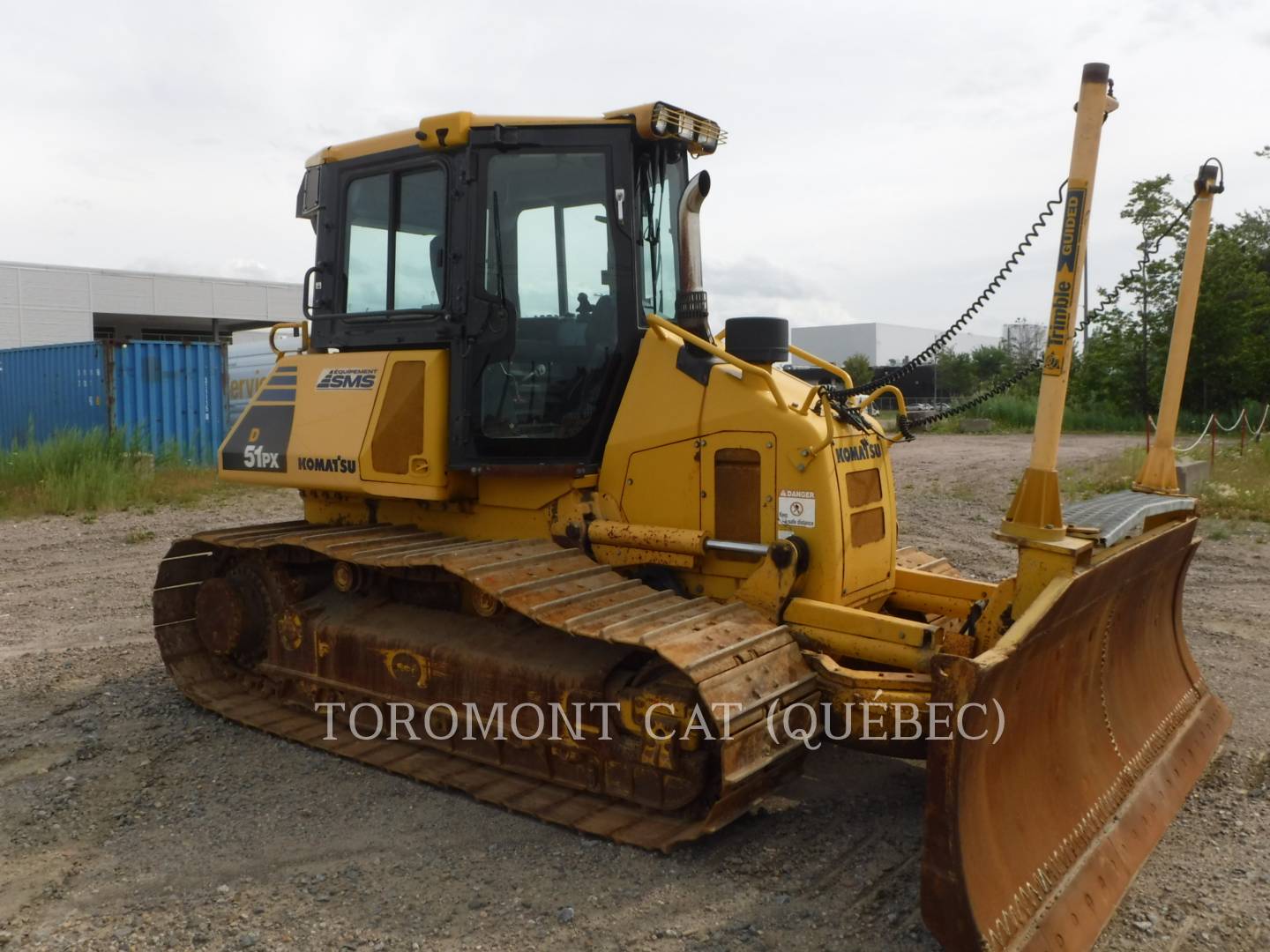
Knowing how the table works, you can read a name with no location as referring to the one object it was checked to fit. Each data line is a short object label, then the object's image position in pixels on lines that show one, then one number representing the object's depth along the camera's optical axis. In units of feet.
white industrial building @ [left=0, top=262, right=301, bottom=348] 89.76
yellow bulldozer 12.30
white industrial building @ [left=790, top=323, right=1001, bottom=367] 219.41
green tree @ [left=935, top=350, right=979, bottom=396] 137.69
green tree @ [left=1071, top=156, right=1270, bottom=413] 72.74
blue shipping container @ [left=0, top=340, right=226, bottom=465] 52.54
